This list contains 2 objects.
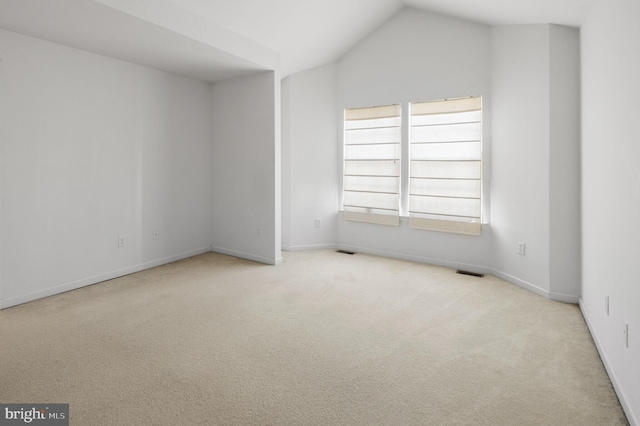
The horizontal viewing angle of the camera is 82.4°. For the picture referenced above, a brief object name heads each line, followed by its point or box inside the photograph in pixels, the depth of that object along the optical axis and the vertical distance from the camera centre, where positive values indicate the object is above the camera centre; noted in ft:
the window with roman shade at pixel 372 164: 17.65 +2.36
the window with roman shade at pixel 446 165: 15.38 +2.02
